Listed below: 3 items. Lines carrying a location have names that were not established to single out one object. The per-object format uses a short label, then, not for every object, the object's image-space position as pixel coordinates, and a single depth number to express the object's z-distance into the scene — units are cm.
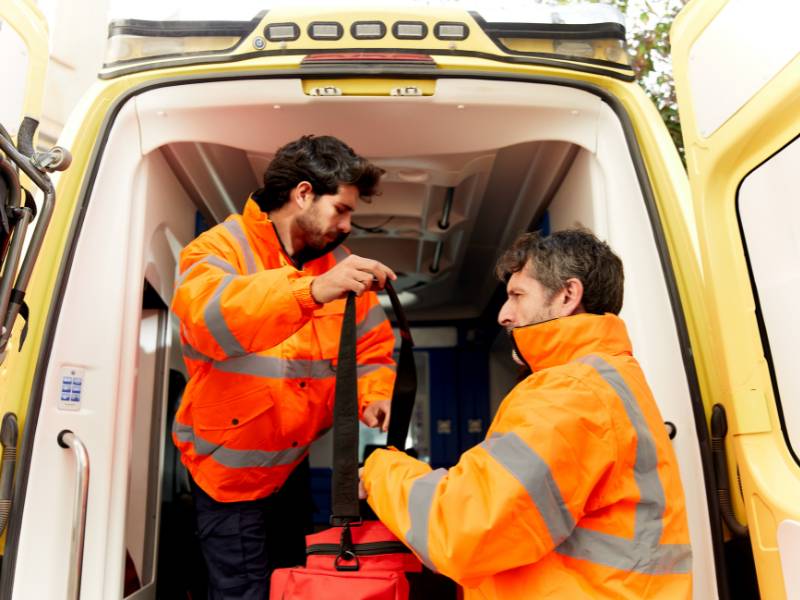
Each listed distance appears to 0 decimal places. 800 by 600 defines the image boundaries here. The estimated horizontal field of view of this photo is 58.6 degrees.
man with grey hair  133
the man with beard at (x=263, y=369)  193
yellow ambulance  156
